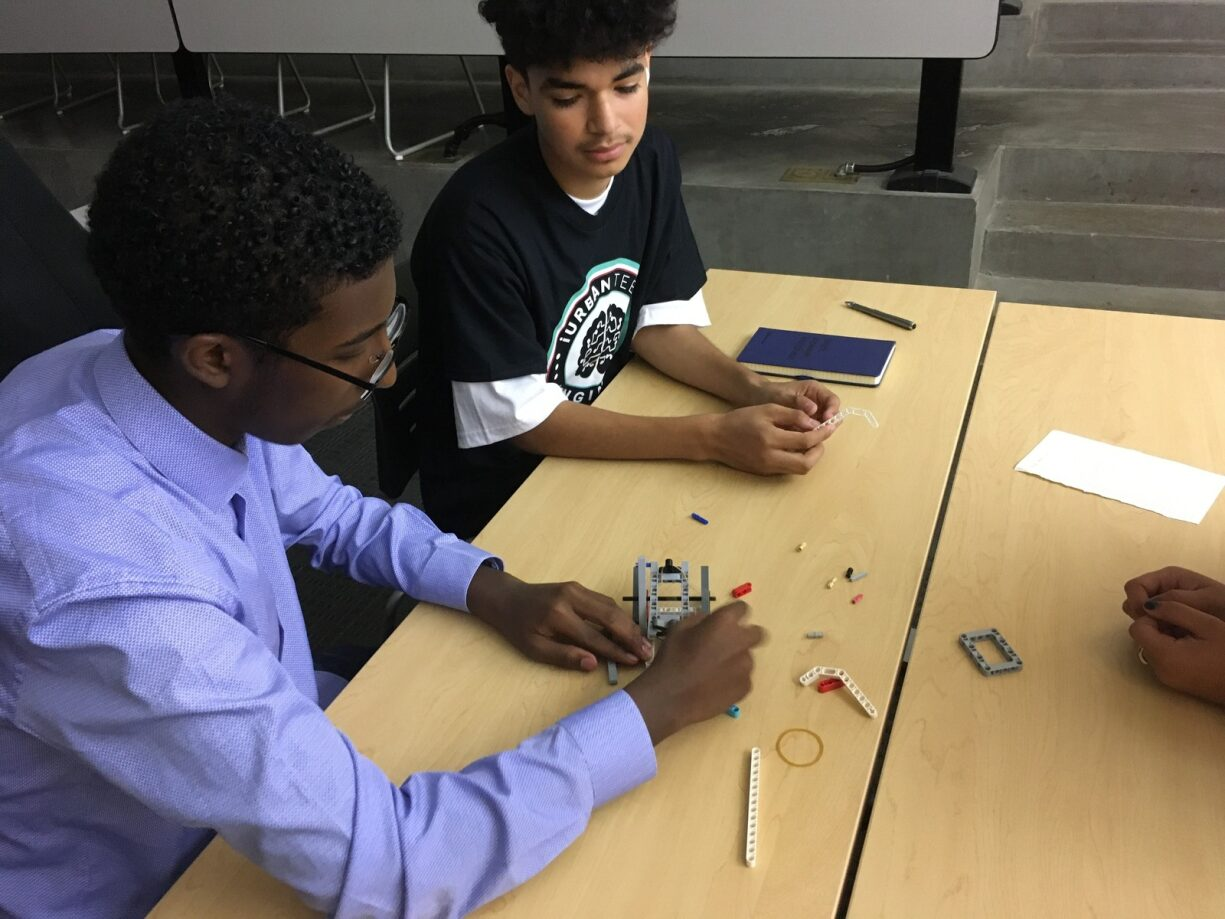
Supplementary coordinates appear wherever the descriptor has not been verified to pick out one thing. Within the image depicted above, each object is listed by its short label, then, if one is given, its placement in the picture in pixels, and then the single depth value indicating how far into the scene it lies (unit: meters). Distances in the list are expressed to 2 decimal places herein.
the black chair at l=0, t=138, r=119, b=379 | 1.48
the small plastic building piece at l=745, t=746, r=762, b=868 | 0.81
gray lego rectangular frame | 0.99
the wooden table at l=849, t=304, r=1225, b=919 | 0.79
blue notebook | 1.55
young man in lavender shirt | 0.71
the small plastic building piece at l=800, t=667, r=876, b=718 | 0.96
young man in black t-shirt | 1.34
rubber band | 0.90
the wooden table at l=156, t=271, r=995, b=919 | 0.81
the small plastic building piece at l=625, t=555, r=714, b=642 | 1.06
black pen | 1.69
